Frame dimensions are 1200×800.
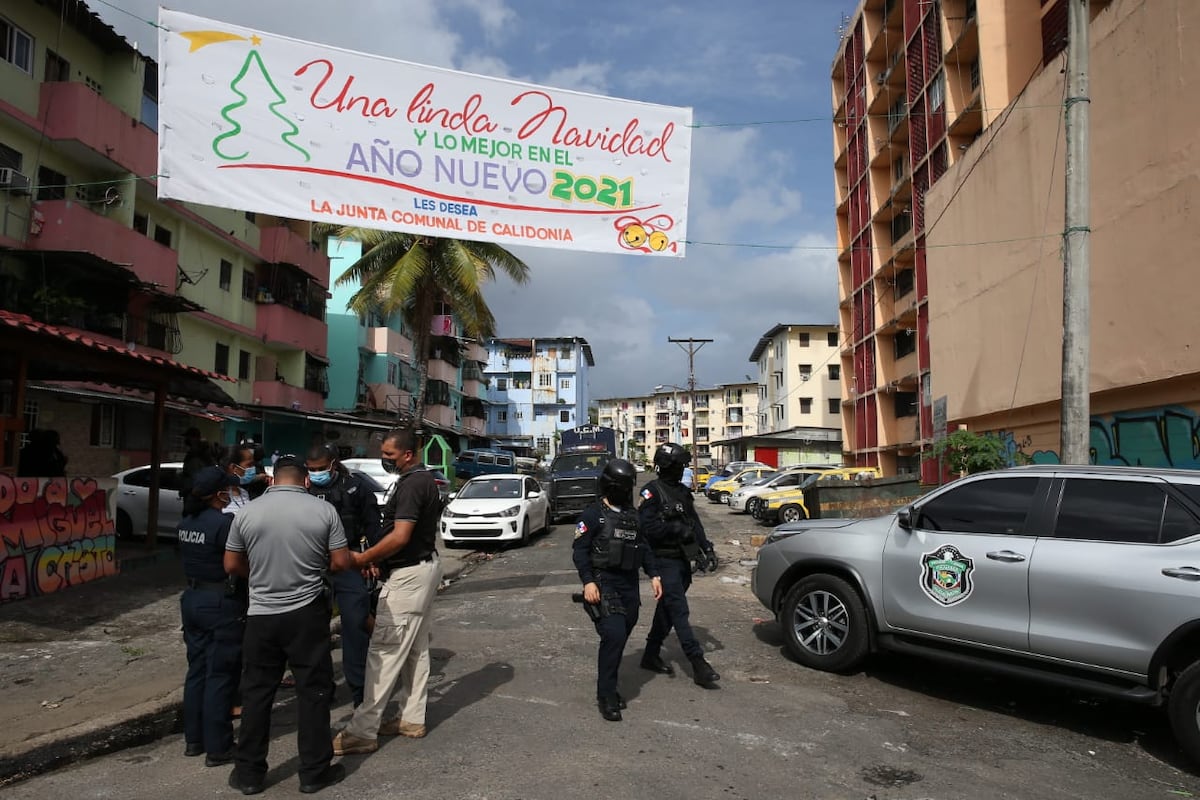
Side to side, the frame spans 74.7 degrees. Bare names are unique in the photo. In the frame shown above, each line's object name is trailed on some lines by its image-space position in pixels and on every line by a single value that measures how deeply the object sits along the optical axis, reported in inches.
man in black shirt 184.1
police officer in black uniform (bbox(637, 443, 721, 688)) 237.1
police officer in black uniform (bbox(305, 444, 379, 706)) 204.5
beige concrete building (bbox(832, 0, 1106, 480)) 915.4
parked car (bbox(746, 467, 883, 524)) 816.3
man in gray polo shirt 159.8
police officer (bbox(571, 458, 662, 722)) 204.2
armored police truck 823.1
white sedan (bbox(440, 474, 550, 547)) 605.3
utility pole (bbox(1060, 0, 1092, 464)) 328.2
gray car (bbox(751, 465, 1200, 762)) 186.9
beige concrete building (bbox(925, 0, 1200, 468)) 442.3
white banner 254.8
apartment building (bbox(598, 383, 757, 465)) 4001.0
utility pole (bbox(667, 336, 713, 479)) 2233.0
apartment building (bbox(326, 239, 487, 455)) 1441.9
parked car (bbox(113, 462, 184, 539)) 526.0
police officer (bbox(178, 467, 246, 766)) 177.6
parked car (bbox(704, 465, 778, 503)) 1246.9
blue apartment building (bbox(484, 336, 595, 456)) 3090.6
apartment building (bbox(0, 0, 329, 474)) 657.6
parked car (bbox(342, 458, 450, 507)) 730.8
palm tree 877.8
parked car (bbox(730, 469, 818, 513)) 950.4
